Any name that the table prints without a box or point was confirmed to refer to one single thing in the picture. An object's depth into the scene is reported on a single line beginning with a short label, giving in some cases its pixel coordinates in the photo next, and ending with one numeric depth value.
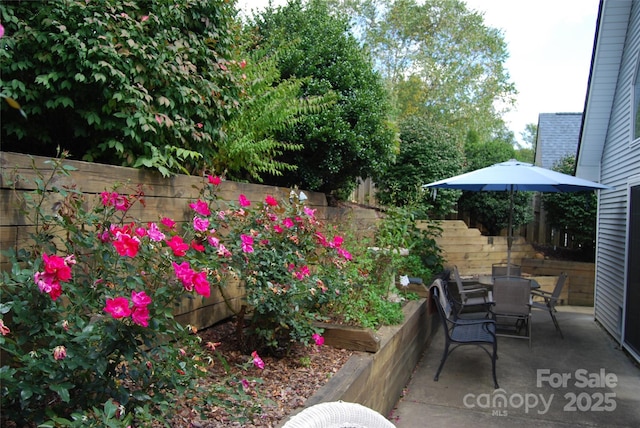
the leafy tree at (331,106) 6.07
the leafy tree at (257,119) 4.31
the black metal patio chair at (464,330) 4.86
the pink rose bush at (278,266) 3.01
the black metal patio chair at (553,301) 6.57
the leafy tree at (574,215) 11.59
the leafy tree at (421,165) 10.10
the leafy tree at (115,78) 2.62
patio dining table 7.24
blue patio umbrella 6.32
